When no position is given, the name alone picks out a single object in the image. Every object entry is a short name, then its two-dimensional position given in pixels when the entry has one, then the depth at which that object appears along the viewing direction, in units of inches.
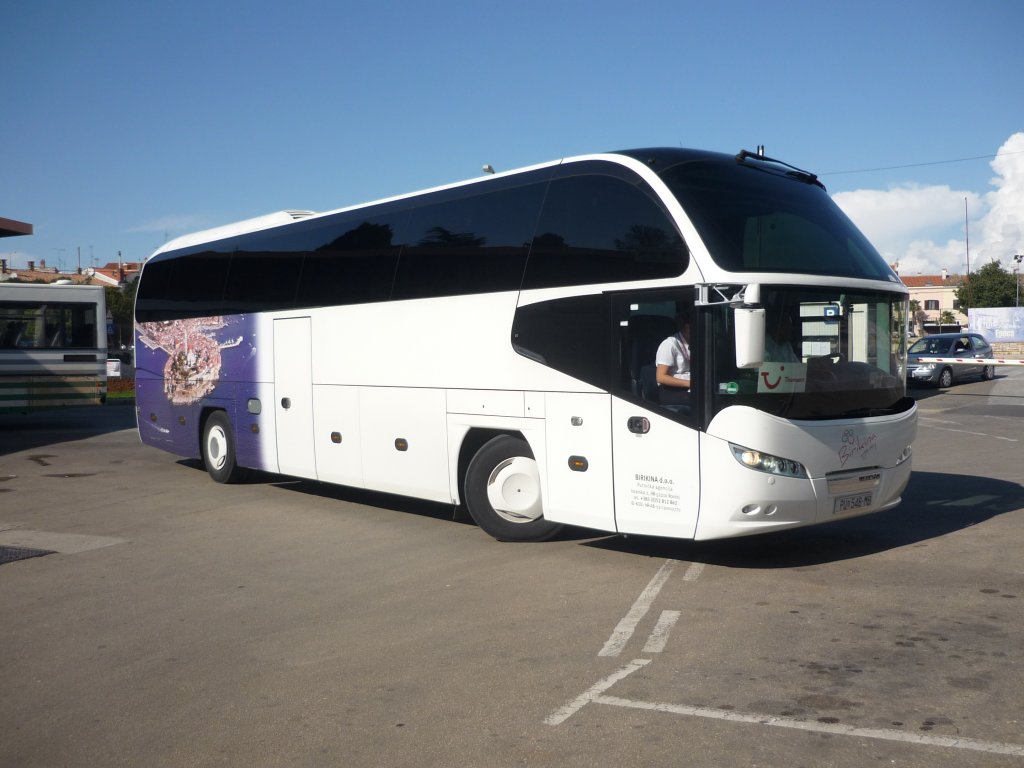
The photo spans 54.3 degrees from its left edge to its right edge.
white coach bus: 292.4
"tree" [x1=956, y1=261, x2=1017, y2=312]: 3528.5
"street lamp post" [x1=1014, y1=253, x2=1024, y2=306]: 3278.3
